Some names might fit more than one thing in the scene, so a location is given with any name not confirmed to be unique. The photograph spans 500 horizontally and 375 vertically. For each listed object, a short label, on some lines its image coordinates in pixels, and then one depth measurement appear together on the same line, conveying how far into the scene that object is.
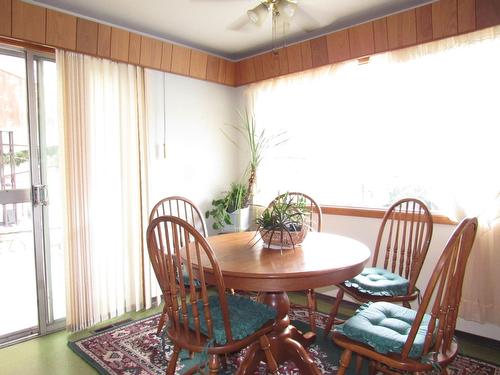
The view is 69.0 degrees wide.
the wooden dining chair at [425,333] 1.37
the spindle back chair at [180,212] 2.52
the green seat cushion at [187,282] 2.34
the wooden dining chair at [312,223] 2.53
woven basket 1.96
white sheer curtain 2.32
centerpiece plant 1.95
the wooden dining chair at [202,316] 1.53
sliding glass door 2.48
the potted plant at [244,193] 3.40
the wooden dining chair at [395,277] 2.10
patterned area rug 2.10
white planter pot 3.38
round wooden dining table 1.57
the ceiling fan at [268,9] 2.09
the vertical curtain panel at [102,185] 2.62
